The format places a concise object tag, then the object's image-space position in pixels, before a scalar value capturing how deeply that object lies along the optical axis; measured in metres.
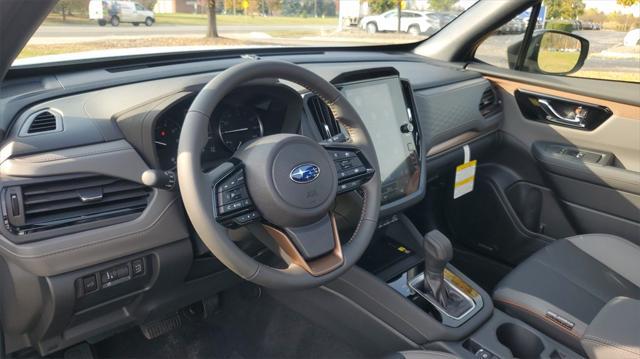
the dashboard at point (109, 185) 1.34
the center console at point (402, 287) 1.80
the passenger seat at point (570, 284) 1.80
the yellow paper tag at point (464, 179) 2.59
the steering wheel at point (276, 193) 1.23
